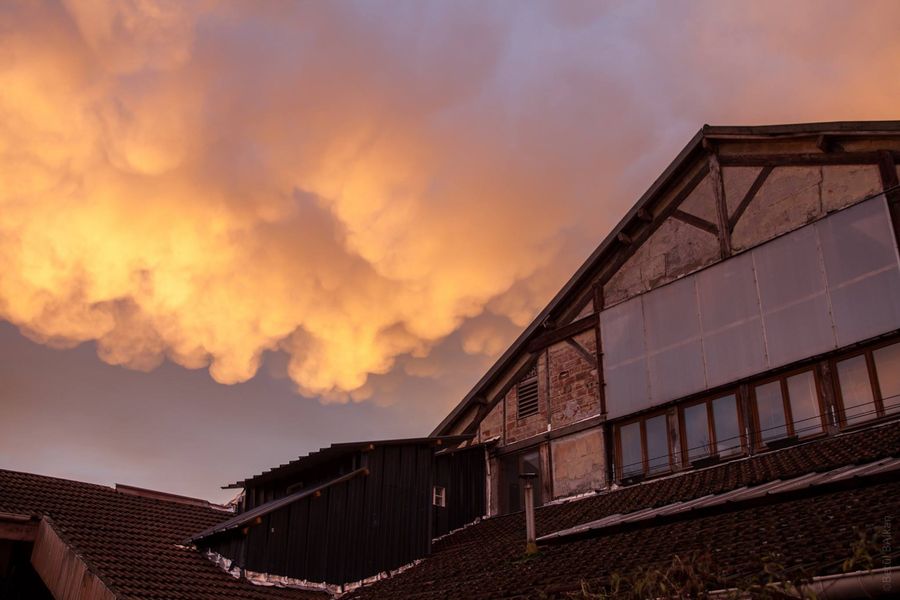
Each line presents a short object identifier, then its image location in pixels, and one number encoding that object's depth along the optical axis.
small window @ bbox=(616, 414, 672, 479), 18.94
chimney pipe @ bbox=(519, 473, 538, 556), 14.29
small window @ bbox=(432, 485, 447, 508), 21.69
